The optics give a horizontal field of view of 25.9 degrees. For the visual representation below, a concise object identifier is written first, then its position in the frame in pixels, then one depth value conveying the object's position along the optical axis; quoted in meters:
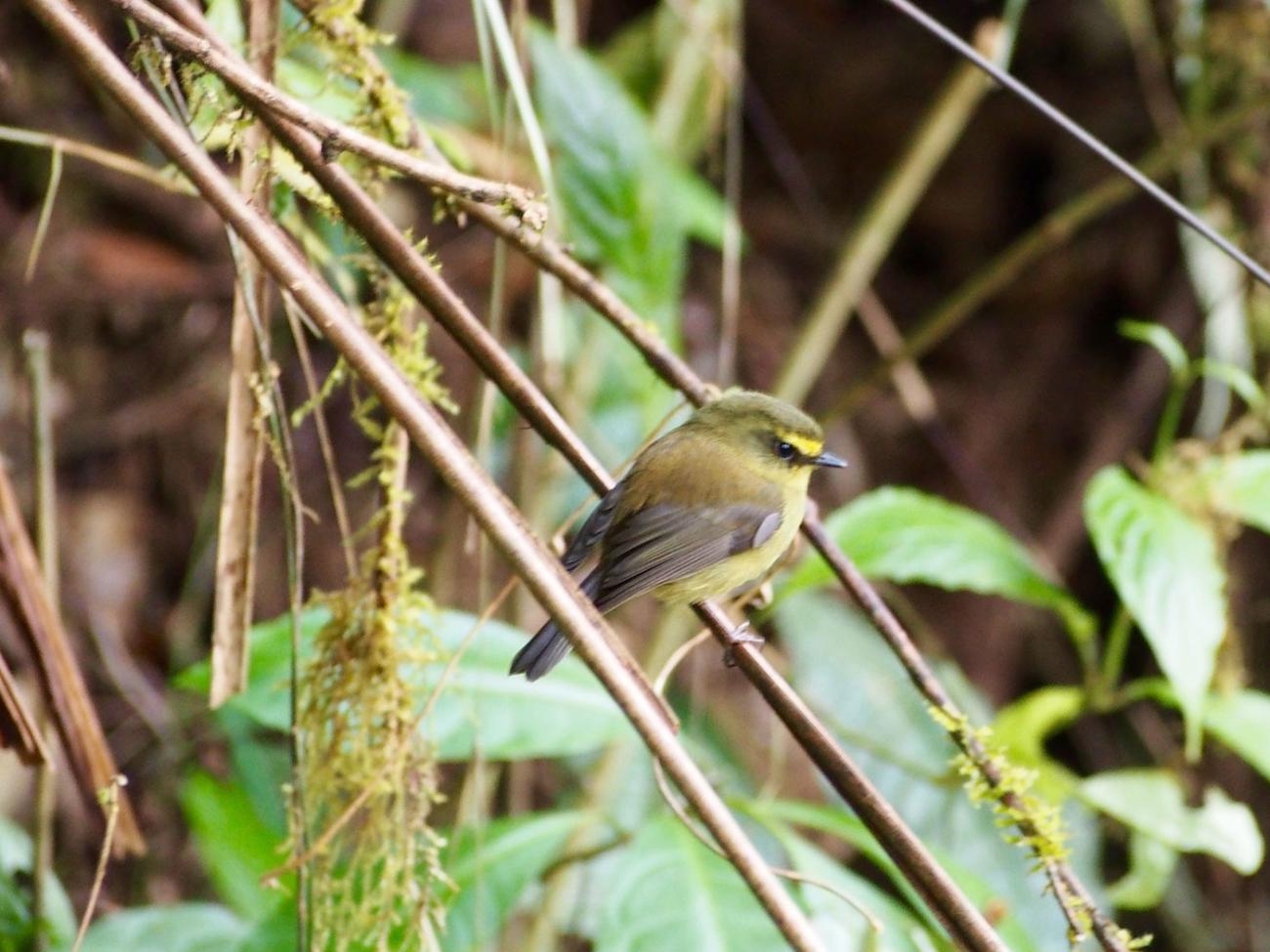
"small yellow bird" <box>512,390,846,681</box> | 5.30
